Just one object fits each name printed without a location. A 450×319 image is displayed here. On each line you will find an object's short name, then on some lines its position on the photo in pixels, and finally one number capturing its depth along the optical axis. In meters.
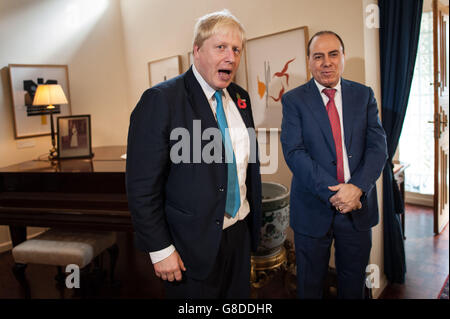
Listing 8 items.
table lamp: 3.63
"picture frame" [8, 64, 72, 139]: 4.02
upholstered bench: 2.65
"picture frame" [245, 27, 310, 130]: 2.85
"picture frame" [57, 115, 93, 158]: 3.26
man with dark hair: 1.86
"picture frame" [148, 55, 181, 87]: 3.97
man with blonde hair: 1.35
